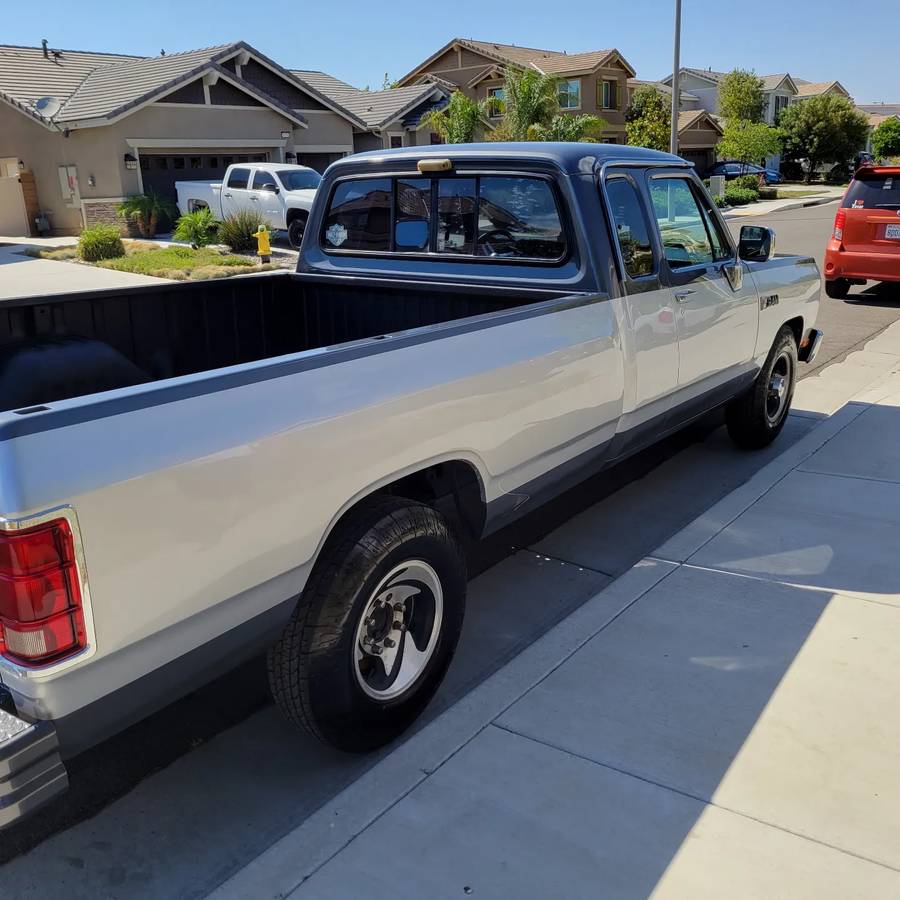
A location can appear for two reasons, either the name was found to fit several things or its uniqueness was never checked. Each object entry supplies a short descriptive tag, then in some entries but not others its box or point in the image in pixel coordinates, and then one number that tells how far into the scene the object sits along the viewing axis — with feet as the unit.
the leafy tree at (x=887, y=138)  199.52
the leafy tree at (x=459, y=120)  103.04
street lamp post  79.20
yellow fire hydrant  62.69
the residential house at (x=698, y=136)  173.85
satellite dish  89.35
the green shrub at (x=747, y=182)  125.41
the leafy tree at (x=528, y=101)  102.22
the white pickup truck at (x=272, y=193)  71.20
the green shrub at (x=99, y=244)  68.33
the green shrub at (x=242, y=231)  68.59
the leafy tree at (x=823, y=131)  175.42
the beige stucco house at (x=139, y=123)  85.87
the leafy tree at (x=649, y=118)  127.34
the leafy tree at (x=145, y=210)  83.46
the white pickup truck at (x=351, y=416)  7.06
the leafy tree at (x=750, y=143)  142.20
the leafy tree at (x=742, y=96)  171.94
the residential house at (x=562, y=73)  151.23
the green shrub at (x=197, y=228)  70.23
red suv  37.58
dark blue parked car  148.67
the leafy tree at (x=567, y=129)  99.50
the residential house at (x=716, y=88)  239.71
